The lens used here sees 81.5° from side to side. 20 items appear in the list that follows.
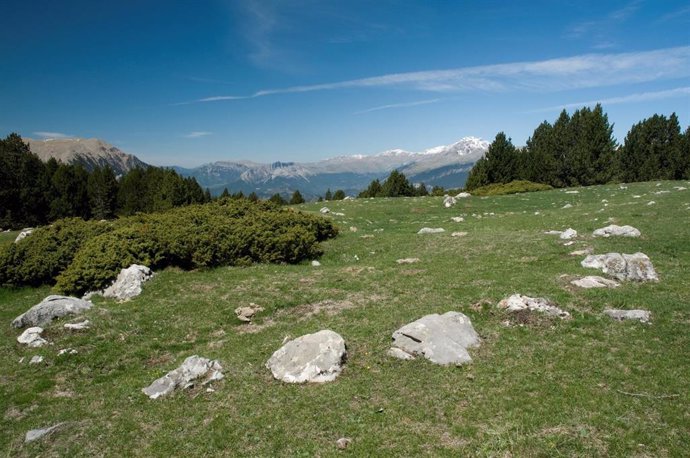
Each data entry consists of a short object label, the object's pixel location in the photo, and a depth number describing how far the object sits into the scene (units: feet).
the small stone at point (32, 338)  49.11
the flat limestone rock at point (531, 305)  48.67
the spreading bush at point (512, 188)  215.10
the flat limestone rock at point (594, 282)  55.36
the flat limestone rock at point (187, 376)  39.55
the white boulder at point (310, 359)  39.91
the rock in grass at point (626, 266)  57.57
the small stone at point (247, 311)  56.39
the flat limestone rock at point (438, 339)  41.37
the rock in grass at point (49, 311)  54.90
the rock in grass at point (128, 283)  65.05
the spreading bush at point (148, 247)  70.69
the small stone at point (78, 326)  51.60
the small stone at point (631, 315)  45.53
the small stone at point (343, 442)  30.07
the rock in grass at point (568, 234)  81.87
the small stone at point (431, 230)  105.38
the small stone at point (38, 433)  33.12
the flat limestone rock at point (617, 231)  79.92
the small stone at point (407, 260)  78.63
